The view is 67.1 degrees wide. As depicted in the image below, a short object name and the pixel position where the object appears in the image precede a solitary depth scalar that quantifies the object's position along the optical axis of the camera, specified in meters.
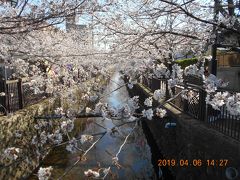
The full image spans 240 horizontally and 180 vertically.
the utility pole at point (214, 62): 3.84
